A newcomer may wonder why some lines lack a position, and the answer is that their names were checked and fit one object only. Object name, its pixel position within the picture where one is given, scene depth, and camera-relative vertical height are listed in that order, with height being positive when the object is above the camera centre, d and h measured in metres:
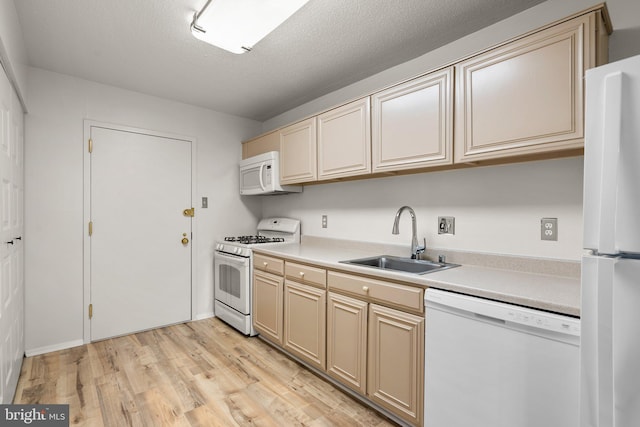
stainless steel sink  2.09 -0.36
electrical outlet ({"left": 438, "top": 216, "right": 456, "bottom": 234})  2.10 -0.07
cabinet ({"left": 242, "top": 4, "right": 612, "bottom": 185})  1.38 +0.60
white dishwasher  1.15 -0.63
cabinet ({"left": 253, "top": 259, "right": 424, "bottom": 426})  1.65 -0.77
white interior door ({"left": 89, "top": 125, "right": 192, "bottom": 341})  2.90 -0.20
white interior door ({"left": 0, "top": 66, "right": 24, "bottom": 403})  1.64 -0.18
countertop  1.21 -0.33
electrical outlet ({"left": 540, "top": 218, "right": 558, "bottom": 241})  1.66 -0.08
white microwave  3.21 +0.41
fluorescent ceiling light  1.65 +1.12
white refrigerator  0.85 -0.10
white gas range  2.99 -0.60
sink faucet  2.16 -0.17
